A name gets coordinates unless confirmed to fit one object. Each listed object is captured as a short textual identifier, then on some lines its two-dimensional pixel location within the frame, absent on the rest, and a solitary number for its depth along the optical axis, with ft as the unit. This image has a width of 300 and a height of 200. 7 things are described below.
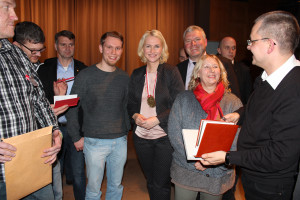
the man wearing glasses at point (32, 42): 7.26
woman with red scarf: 6.25
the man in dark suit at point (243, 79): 10.98
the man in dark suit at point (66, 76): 8.32
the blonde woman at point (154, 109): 7.48
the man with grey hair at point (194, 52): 8.52
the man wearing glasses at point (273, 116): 4.22
